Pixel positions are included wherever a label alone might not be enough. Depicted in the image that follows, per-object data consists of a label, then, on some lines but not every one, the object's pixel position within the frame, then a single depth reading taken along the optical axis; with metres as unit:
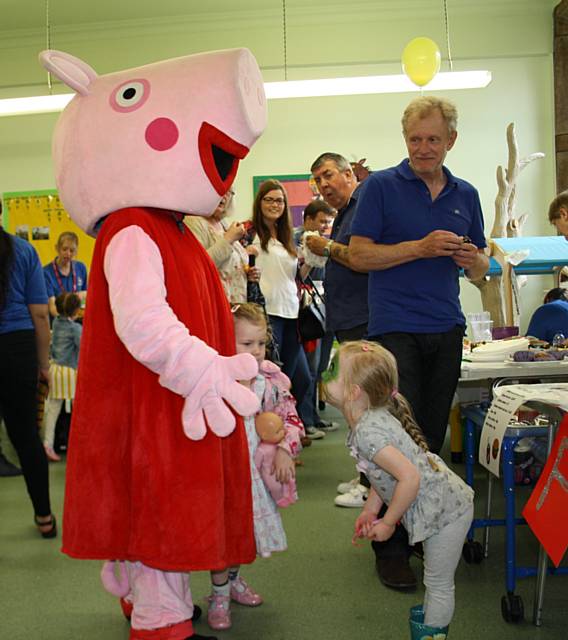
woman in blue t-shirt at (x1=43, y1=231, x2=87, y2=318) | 5.15
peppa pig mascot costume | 1.38
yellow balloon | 5.26
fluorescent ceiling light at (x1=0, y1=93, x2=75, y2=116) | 5.46
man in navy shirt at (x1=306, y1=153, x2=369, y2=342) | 2.74
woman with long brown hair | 3.96
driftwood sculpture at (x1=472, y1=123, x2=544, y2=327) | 3.73
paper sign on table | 1.91
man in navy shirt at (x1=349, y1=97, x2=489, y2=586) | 2.14
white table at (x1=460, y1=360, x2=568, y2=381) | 2.29
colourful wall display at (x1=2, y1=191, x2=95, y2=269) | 7.24
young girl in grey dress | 1.52
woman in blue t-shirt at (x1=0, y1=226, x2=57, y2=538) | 2.64
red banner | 1.62
